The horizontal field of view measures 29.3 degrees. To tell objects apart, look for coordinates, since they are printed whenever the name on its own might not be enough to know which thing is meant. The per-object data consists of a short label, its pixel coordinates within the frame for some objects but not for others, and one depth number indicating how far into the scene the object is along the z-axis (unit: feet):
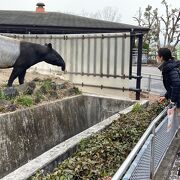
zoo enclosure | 33.73
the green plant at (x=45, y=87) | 30.85
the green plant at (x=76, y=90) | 34.78
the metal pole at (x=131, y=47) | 32.92
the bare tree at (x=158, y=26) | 157.79
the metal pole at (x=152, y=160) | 15.47
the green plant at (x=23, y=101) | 26.12
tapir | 28.12
